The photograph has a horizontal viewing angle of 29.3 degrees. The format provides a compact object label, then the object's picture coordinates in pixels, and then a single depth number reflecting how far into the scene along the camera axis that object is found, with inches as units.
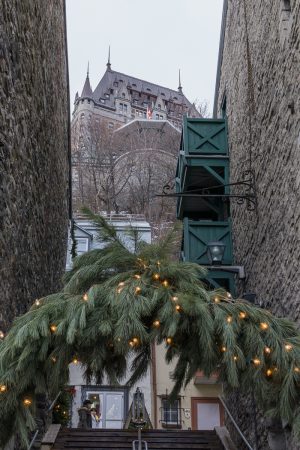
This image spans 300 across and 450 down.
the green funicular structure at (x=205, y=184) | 412.2
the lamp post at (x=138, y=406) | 377.5
